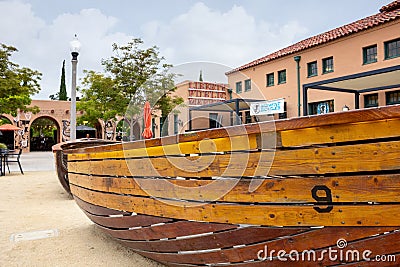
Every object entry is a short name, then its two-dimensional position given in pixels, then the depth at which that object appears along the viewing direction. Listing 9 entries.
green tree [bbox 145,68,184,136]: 15.27
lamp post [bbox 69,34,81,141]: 8.57
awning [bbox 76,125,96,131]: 26.76
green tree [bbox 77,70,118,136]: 17.27
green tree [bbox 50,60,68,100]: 42.56
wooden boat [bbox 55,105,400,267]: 1.66
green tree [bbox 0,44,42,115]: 13.28
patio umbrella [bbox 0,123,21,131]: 23.17
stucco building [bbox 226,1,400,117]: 11.00
